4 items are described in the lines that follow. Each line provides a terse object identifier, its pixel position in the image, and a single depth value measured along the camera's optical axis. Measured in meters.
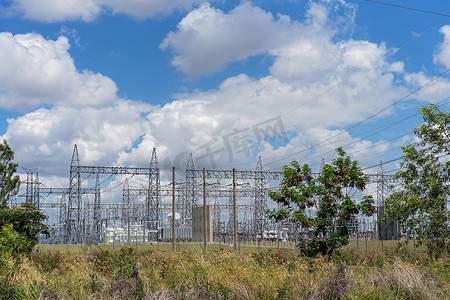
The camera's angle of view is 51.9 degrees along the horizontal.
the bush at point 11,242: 17.38
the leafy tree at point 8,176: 28.28
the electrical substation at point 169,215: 54.44
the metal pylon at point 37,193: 69.24
